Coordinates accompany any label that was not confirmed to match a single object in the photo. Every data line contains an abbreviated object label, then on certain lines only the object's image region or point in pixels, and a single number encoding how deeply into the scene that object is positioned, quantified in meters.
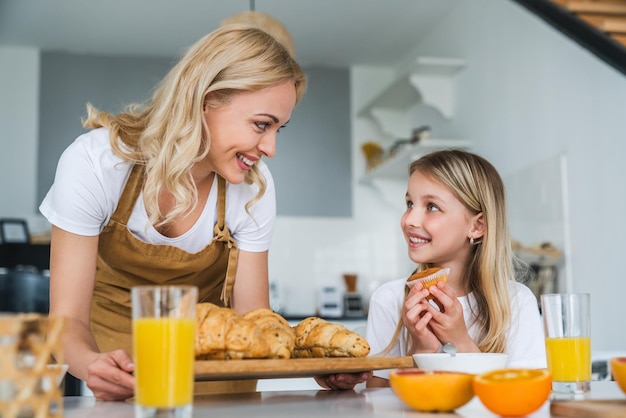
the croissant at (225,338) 0.98
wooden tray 0.94
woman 1.48
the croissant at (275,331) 1.02
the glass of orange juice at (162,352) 0.75
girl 1.71
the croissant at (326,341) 1.13
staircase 2.65
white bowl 0.96
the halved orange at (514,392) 0.81
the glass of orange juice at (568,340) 1.02
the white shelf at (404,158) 4.14
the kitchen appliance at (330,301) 4.89
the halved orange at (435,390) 0.86
